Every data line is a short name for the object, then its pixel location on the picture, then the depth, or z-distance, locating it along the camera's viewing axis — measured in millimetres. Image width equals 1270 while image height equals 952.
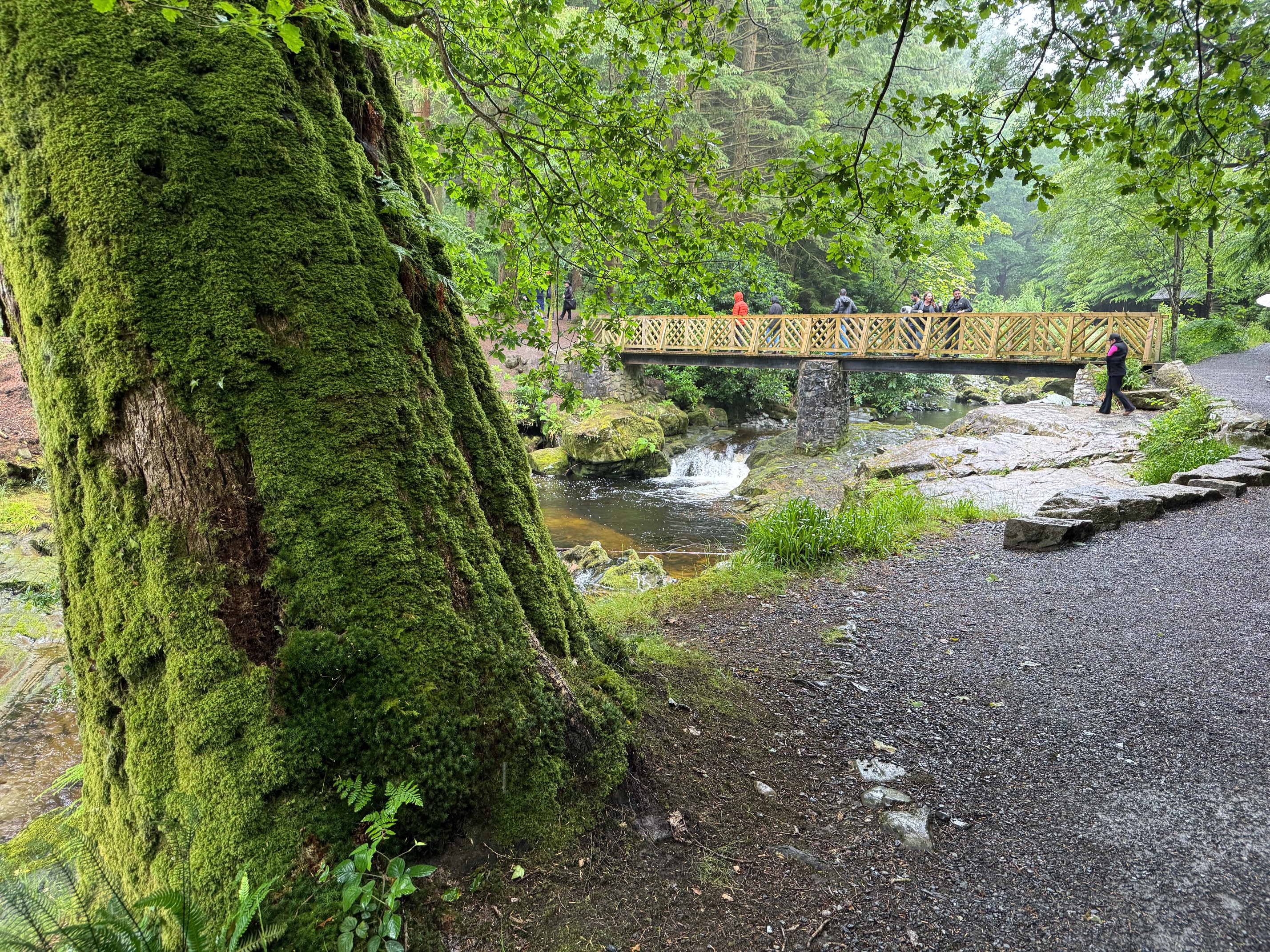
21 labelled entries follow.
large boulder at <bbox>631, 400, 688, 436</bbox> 16859
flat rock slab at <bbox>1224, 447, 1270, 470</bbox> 6844
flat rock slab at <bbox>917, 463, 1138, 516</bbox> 7312
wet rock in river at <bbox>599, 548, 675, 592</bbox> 7355
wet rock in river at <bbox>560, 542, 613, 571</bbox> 8586
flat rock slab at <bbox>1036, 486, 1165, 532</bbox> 5785
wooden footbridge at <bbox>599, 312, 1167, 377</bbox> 12953
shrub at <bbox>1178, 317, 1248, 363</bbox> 16312
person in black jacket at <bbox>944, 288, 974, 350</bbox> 14078
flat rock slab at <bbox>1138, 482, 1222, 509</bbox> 6168
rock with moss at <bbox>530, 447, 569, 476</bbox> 14062
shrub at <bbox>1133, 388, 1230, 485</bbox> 7340
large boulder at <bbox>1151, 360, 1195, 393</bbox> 11266
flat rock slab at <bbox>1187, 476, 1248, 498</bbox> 6293
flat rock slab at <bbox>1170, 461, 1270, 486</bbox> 6469
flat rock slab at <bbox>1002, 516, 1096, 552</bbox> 5414
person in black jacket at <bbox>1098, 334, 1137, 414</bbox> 10875
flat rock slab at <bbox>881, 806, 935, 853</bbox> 2086
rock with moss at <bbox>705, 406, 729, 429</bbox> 19438
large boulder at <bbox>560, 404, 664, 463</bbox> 13820
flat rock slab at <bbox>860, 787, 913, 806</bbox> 2309
